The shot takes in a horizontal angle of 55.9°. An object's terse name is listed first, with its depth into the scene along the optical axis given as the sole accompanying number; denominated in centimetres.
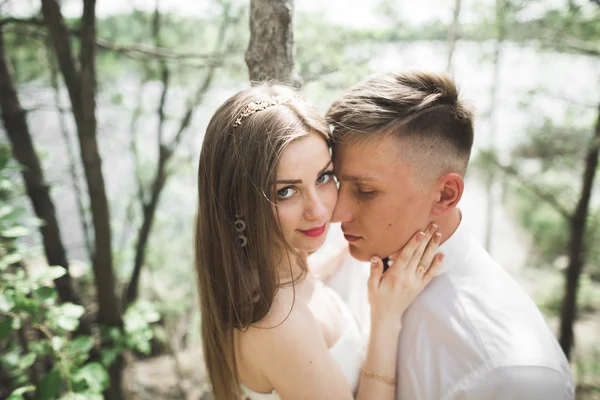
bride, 69
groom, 70
